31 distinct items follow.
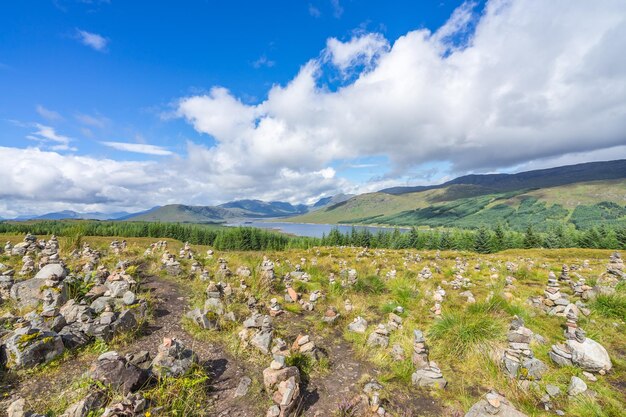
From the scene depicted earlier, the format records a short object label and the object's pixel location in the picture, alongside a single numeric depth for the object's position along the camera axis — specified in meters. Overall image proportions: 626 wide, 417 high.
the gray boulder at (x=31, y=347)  6.05
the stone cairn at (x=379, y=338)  8.42
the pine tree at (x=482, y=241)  77.94
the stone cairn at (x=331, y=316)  10.31
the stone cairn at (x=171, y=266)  14.22
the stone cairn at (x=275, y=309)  10.74
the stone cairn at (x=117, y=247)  18.05
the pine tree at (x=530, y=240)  76.94
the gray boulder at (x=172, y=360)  6.08
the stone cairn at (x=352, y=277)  14.27
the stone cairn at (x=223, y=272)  13.97
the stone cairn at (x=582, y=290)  11.27
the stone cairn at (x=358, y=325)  9.55
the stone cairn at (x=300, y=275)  15.39
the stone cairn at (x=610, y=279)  10.94
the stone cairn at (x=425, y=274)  16.28
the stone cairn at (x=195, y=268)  14.39
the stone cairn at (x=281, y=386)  5.55
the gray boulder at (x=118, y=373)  5.37
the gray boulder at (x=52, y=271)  10.07
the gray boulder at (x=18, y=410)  4.61
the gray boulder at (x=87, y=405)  4.75
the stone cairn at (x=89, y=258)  13.20
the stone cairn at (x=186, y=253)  17.66
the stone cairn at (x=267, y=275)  13.70
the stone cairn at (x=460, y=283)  14.66
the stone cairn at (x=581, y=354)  6.59
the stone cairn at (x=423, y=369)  6.67
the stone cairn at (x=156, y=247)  17.90
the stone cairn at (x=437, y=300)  10.61
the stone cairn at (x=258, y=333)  7.86
